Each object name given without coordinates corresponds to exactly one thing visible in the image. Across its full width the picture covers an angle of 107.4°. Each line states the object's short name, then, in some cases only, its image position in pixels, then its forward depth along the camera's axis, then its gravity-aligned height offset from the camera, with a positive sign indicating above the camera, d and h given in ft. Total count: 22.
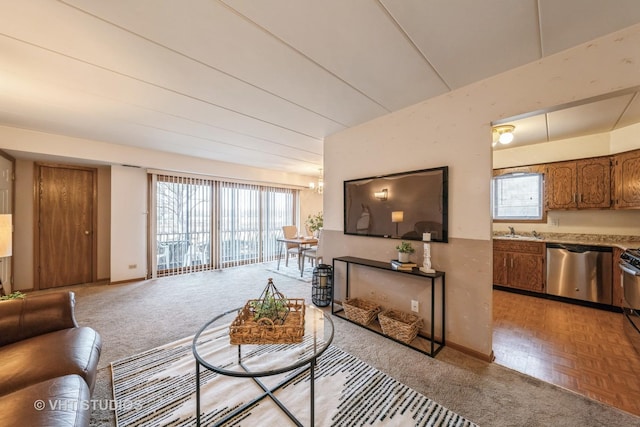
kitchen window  13.21 +0.96
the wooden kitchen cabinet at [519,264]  11.78 -2.70
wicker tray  4.86 -2.50
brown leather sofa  3.33 -2.77
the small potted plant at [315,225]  18.52 -1.02
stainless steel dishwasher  10.16 -2.67
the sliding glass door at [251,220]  18.83 -0.60
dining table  16.94 -2.19
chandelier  18.83 +2.48
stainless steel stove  7.36 -2.58
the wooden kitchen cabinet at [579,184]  10.87 +1.43
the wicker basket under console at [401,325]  7.55 -3.78
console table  7.15 -3.06
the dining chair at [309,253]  16.12 -2.83
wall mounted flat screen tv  7.75 +0.29
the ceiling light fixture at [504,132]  9.53 +3.43
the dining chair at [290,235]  19.03 -1.90
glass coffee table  4.50 -3.87
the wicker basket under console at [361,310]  8.76 -3.75
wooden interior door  13.21 -0.75
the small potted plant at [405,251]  8.19 -1.35
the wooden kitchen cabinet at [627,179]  9.68 +1.44
